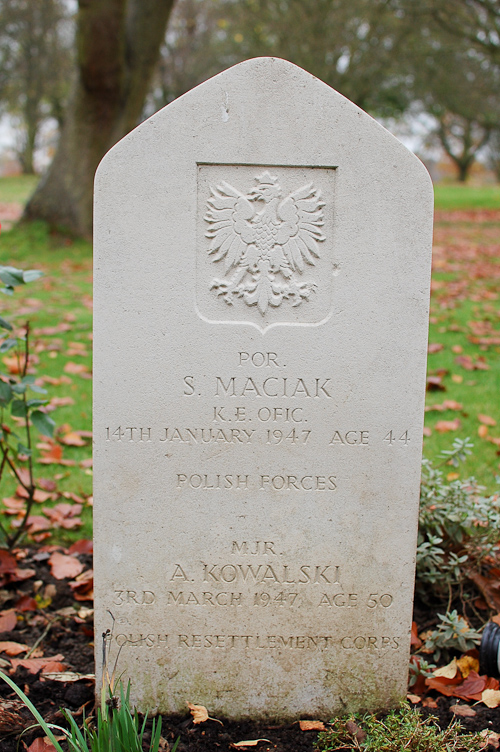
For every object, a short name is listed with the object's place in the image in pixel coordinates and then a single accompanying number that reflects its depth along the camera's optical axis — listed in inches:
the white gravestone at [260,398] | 89.0
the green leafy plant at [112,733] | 75.9
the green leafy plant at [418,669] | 103.0
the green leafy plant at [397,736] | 87.7
